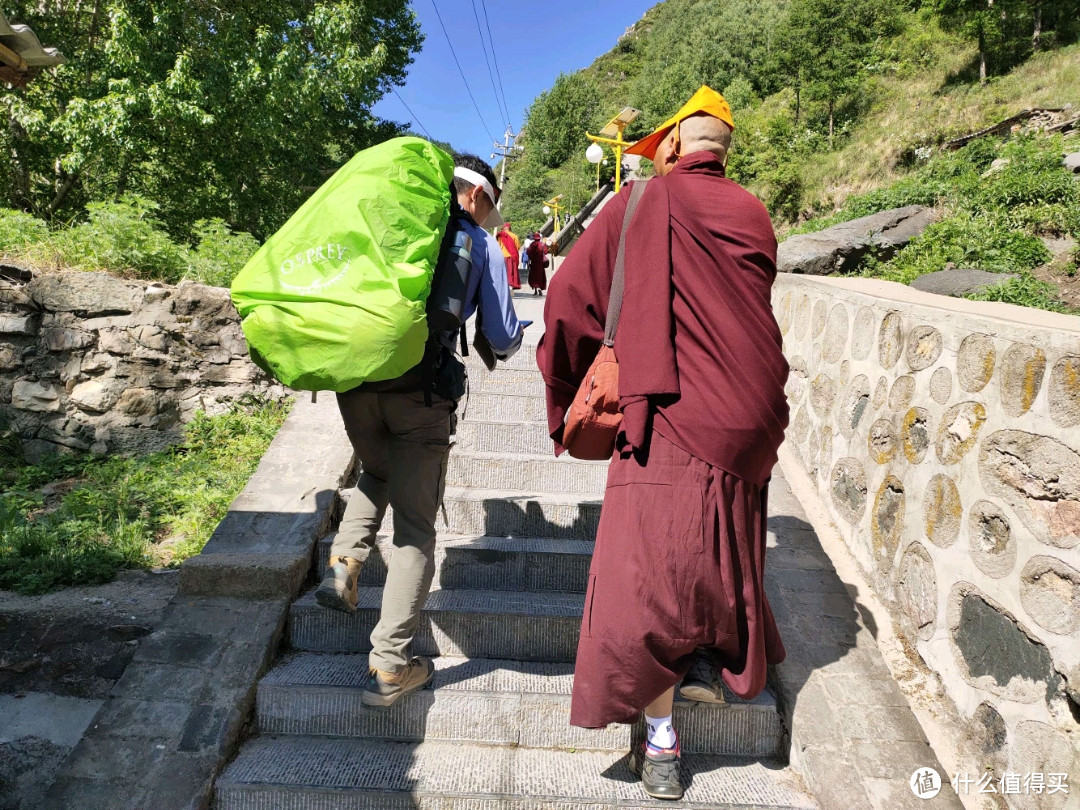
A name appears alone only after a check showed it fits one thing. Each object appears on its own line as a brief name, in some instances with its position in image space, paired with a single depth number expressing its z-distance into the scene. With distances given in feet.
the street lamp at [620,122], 44.62
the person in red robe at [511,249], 39.09
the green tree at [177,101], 29.12
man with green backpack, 7.24
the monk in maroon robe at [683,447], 6.24
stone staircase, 6.84
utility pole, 173.74
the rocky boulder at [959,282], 18.03
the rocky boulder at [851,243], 23.65
